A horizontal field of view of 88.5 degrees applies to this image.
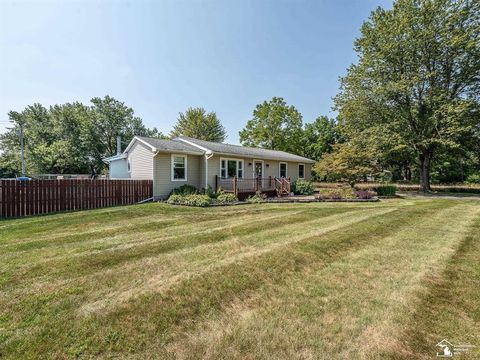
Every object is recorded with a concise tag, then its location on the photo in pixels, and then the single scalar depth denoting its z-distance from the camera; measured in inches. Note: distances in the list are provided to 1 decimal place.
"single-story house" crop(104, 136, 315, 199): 546.6
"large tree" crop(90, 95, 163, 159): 1395.2
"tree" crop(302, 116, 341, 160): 1728.6
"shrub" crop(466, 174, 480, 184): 1253.1
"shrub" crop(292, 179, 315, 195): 759.1
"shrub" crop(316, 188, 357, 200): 583.5
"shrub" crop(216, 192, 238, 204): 502.4
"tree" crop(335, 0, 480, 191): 789.2
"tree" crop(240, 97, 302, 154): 1378.0
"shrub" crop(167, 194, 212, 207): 458.0
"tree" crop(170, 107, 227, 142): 1628.9
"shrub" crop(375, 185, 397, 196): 697.0
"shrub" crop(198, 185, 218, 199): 553.0
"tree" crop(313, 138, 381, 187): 703.4
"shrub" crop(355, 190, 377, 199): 588.4
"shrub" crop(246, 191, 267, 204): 527.5
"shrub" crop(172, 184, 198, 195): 534.8
